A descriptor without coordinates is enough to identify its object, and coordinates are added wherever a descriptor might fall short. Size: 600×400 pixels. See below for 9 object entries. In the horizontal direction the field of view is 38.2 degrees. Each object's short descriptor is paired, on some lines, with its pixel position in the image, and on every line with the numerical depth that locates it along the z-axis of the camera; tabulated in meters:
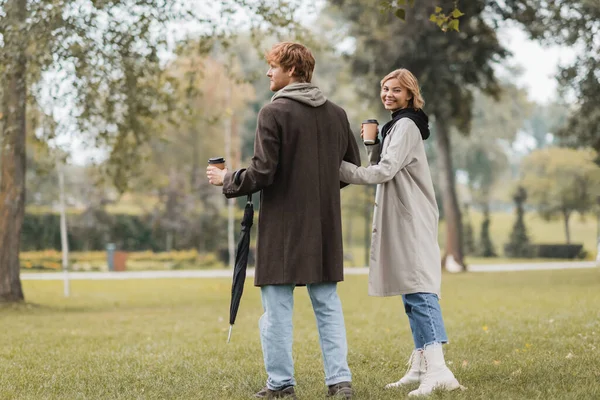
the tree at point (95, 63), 11.88
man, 4.68
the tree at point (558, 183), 39.03
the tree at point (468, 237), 41.47
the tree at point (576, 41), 18.64
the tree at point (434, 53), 22.17
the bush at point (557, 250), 39.22
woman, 4.96
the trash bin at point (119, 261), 29.48
